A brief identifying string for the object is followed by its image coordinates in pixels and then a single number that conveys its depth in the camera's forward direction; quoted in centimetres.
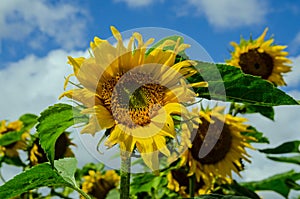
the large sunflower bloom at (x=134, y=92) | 120
